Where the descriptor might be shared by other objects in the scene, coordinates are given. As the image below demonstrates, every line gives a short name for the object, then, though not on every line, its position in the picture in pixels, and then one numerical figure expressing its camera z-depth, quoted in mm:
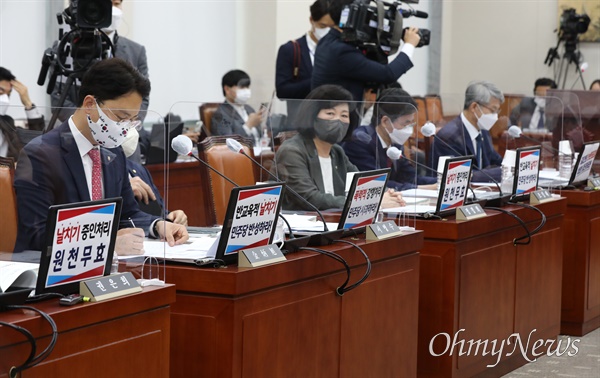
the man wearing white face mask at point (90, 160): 4018
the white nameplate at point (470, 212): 6699
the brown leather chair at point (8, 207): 3945
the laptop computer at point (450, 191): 6617
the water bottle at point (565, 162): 9039
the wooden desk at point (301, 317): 4441
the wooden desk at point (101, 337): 3428
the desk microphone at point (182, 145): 4691
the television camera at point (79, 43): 7527
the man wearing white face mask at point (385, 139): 6184
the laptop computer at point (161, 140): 4664
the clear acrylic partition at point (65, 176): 4000
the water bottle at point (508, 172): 7811
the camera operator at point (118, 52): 8125
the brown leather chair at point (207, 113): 5918
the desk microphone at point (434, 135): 7243
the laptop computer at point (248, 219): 4551
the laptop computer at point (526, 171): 7723
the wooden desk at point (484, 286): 6574
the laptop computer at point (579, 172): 8844
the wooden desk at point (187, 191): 5280
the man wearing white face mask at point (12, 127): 3951
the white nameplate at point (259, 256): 4578
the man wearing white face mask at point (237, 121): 5906
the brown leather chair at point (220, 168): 5508
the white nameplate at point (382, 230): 5660
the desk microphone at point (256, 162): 5625
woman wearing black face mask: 5812
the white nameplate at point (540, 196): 7797
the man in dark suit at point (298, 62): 9695
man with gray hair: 7656
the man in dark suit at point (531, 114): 8742
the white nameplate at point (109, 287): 3762
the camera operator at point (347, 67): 8359
